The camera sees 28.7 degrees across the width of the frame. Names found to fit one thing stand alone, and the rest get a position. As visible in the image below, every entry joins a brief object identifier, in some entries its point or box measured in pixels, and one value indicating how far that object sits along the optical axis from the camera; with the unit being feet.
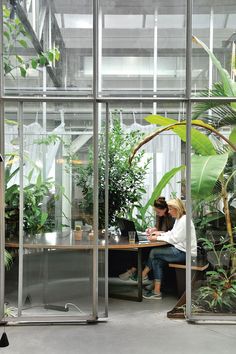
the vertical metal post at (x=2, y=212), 16.03
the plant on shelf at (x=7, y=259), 16.02
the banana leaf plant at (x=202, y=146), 15.42
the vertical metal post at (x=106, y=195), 16.28
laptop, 17.85
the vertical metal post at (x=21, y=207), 16.05
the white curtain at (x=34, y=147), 16.21
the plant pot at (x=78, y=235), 16.24
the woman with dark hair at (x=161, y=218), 17.89
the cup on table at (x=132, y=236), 17.99
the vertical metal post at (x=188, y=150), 16.10
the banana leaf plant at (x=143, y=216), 18.02
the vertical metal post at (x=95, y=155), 16.01
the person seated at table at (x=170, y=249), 17.30
